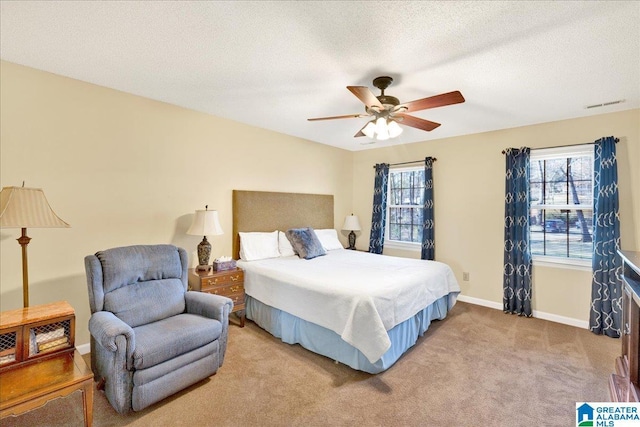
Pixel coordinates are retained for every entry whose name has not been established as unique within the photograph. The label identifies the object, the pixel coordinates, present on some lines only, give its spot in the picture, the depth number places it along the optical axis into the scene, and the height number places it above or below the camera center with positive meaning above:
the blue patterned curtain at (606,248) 3.16 -0.42
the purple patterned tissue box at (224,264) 3.25 -0.61
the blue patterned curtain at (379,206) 5.17 +0.09
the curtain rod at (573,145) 3.22 +0.80
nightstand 3.02 -0.79
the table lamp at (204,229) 3.15 -0.20
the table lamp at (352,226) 5.34 -0.28
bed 2.35 -0.82
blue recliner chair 1.86 -0.88
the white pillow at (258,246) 3.73 -0.47
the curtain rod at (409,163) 4.60 +0.83
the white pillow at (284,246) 4.04 -0.50
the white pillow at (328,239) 4.66 -0.47
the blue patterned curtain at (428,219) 4.58 -0.13
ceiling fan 2.18 +0.86
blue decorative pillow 3.94 -0.45
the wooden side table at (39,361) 1.52 -0.94
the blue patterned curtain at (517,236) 3.75 -0.33
